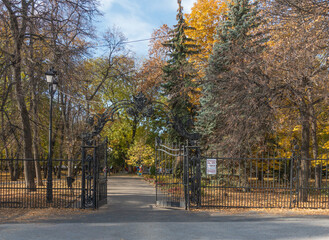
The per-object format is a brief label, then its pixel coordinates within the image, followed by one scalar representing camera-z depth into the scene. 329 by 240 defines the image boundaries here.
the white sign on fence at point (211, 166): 11.35
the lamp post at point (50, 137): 11.73
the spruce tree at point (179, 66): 23.03
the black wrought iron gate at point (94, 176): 11.19
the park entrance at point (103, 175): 11.30
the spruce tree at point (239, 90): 13.76
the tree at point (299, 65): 12.15
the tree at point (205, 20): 26.64
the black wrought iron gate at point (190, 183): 11.36
